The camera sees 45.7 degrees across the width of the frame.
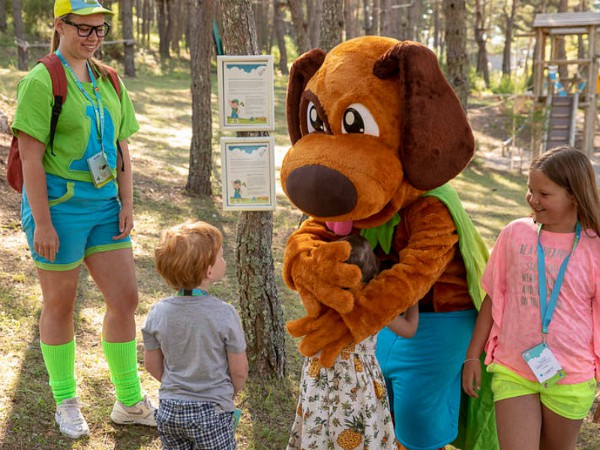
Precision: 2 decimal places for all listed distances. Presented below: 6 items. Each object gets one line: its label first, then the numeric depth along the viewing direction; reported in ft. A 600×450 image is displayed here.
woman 9.84
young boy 7.95
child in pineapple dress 8.32
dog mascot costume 8.16
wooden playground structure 51.44
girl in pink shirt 8.05
